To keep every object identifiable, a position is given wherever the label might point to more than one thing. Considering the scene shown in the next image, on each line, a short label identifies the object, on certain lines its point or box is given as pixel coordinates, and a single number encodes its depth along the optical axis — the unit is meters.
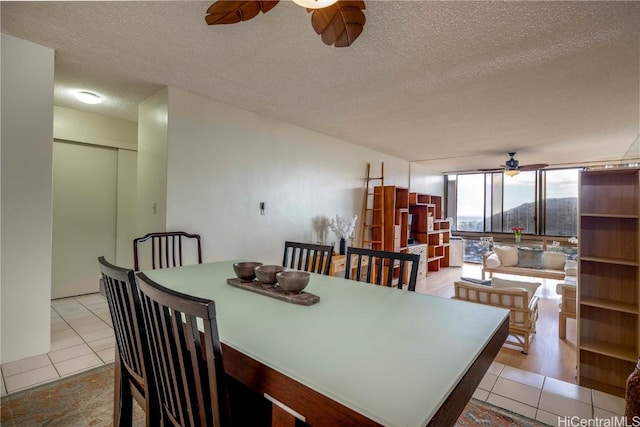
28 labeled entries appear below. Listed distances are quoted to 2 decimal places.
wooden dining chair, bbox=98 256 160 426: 1.01
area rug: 1.70
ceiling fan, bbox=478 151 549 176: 5.59
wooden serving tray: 1.31
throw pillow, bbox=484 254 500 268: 5.76
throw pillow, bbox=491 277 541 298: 3.61
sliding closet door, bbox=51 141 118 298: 3.77
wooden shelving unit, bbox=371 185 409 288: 5.43
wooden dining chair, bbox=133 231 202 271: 2.75
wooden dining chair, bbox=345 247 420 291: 1.72
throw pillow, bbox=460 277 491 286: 4.06
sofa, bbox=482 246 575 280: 5.34
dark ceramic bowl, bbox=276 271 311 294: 1.39
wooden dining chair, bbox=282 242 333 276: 2.10
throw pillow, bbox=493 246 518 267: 5.73
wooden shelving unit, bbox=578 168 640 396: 2.31
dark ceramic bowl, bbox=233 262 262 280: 1.64
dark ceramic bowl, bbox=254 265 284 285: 1.54
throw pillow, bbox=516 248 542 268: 5.57
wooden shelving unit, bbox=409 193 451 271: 6.96
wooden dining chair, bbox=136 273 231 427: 0.72
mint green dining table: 0.64
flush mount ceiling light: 3.18
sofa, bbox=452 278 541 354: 2.91
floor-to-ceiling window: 7.23
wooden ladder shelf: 5.49
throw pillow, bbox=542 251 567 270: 5.36
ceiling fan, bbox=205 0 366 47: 1.45
